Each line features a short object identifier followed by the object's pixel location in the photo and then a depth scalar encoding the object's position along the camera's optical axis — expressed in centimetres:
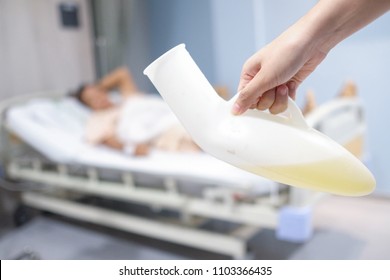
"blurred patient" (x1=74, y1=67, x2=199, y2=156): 200
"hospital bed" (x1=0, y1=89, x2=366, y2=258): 151
